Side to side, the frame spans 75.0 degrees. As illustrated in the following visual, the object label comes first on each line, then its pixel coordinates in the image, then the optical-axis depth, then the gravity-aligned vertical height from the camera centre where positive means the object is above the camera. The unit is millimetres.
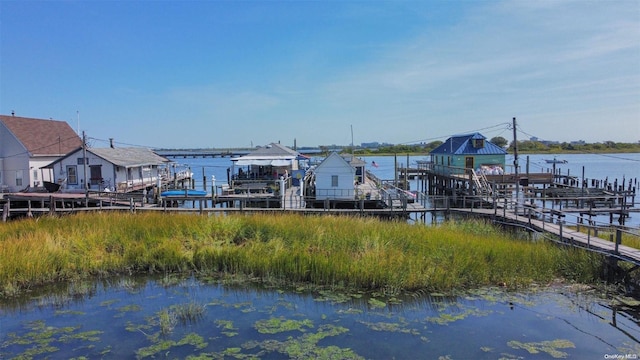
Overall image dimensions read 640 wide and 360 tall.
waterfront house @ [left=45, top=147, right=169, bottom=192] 34750 -1
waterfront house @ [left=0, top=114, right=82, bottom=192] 37125 +1583
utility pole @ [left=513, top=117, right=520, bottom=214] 28341 +989
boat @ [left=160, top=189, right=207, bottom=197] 32000 -2021
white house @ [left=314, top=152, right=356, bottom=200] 30312 -1031
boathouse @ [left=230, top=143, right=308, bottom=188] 34438 -163
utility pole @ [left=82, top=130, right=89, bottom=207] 28352 +807
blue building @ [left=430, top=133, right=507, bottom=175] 41500 +407
